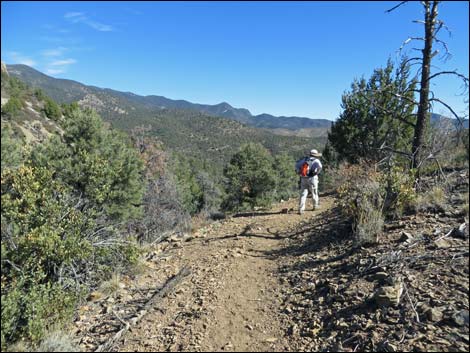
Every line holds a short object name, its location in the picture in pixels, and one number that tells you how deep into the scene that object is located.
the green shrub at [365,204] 4.95
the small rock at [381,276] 3.85
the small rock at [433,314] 3.01
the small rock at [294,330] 3.71
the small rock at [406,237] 4.38
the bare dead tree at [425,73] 5.91
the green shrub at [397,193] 5.30
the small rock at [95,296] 5.37
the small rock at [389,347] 2.86
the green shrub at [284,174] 28.91
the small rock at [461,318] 2.86
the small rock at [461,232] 4.06
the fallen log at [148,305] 3.83
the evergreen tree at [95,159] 9.95
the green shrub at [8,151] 5.58
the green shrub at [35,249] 3.89
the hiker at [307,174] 8.80
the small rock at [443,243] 3.98
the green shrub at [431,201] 5.06
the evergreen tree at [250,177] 23.98
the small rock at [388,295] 3.40
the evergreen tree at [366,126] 14.97
